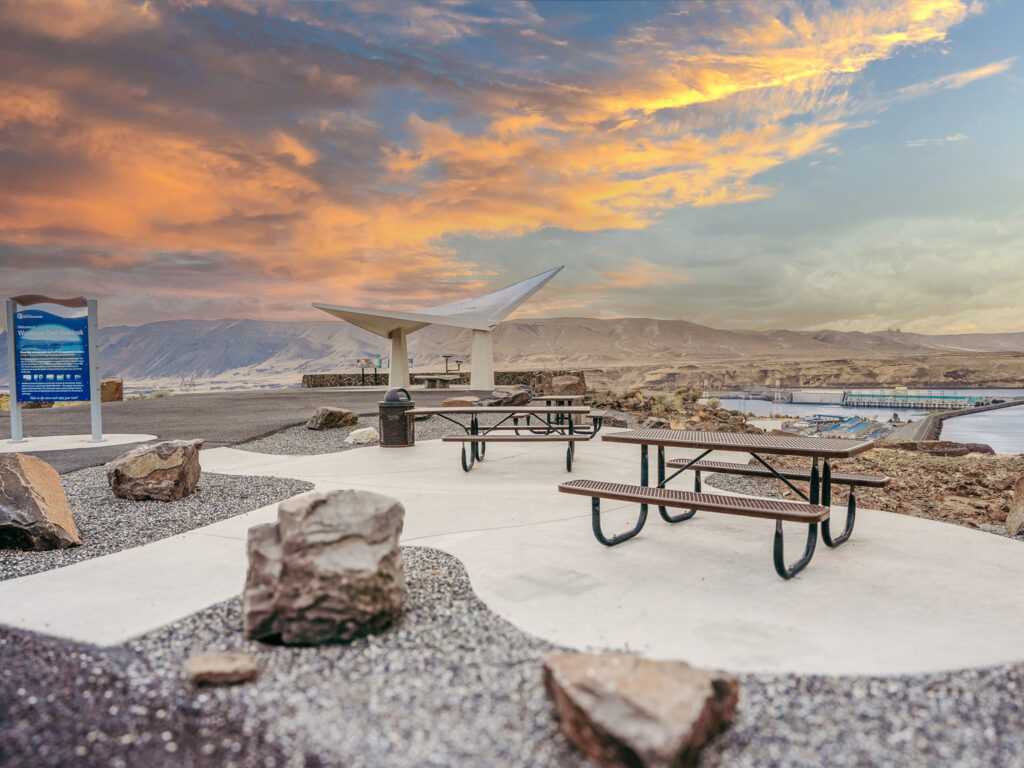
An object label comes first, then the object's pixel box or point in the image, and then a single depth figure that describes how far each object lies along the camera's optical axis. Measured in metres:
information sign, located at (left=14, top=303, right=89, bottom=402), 8.78
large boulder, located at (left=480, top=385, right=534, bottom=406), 11.89
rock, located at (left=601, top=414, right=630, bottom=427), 11.66
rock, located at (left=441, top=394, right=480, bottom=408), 11.71
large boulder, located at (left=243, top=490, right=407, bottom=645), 2.47
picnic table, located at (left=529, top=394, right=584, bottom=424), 9.41
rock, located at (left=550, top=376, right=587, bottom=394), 15.23
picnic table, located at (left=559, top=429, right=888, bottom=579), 3.22
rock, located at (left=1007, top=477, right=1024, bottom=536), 4.45
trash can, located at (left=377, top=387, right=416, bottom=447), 8.40
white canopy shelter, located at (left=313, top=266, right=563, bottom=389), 22.89
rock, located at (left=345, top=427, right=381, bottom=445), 9.17
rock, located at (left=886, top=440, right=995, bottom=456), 12.11
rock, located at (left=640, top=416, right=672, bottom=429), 10.02
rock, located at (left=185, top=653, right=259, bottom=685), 2.20
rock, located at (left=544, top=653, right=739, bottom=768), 1.71
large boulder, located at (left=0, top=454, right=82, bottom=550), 3.93
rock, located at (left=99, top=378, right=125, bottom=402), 18.28
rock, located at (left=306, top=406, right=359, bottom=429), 10.82
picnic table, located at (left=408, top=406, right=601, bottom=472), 6.66
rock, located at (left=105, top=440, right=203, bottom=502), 5.24
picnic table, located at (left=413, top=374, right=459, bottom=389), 27.91
